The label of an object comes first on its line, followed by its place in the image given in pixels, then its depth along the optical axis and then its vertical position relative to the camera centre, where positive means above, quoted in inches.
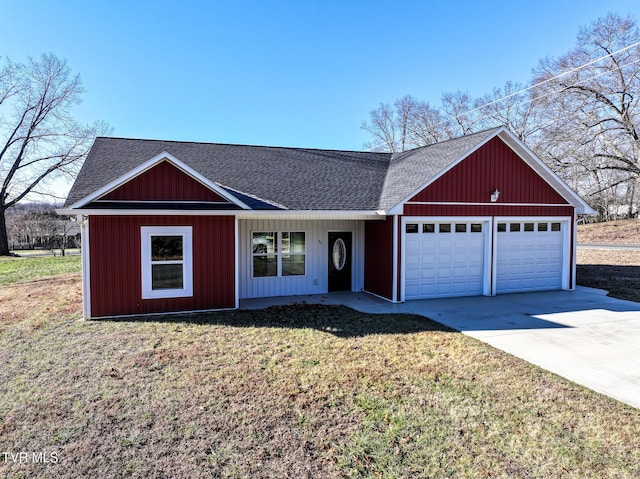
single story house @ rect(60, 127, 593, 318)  342.0 +8.3
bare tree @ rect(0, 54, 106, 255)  1123.3 +308.4
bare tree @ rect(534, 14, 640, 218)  941.2 +331.9
